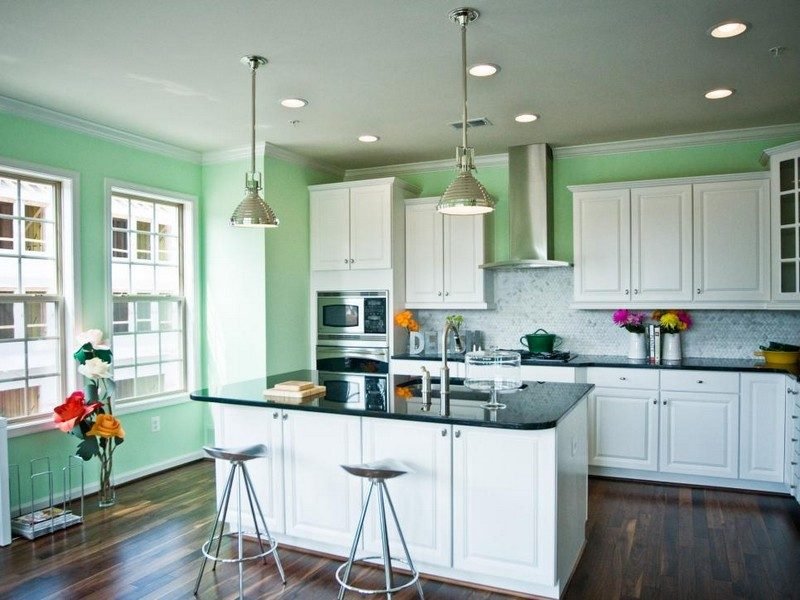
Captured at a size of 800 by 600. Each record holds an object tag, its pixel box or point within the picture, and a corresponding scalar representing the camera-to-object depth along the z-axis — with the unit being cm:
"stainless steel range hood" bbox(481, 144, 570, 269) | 515
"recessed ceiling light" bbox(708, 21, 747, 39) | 289
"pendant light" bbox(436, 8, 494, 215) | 284
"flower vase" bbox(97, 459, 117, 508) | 421
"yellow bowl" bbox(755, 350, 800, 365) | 437
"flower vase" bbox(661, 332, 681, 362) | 477
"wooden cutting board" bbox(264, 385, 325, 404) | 314
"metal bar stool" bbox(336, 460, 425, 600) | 261
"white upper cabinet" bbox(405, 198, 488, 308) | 536
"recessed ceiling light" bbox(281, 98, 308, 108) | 396
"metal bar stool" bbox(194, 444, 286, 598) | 290
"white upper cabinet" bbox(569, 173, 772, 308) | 452
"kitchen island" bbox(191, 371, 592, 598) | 271
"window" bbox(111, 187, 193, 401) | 478
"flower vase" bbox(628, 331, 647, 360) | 491
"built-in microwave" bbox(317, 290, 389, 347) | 544
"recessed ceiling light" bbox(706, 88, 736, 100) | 382
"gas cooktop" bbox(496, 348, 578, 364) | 483
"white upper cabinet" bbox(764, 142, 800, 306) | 424
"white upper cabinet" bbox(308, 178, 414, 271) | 538
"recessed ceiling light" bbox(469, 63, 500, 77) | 339
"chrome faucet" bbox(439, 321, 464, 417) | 296
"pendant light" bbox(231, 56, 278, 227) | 325
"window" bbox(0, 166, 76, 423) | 401
